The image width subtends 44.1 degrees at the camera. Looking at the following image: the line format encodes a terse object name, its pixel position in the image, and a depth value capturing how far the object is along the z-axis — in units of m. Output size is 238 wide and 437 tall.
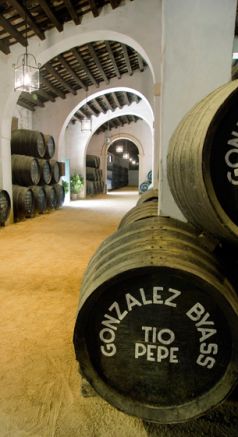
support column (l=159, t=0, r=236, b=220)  1.98
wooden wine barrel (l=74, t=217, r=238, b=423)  1.16
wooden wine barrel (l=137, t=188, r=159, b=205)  3.15
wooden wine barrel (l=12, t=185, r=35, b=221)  7.57
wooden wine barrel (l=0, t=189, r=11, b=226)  6.63
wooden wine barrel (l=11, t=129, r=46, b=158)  8.46
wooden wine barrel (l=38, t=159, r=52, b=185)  8.72
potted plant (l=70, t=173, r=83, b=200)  14.23
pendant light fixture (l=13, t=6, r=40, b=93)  5.66
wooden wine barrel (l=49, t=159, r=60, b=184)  9.73
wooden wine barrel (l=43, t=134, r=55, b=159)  9.30
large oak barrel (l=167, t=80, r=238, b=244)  1.16
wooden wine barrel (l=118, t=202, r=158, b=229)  2.25
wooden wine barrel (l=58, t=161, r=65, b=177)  10.43
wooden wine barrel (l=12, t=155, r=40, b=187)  7.91
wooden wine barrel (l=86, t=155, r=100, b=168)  17.80
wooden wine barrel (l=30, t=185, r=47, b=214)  8.40
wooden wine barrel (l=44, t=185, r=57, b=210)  9.40
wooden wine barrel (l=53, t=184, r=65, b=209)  10.26
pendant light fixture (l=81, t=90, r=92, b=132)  11.76
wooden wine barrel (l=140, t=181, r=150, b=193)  18.12
